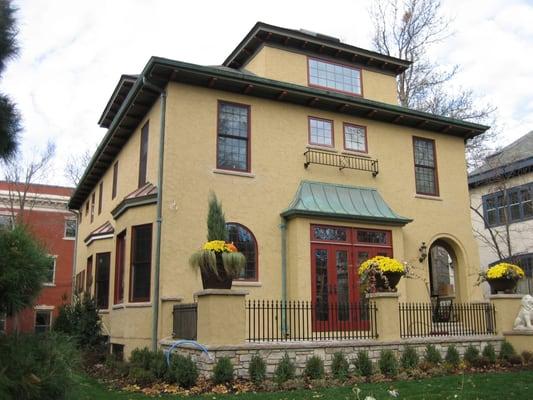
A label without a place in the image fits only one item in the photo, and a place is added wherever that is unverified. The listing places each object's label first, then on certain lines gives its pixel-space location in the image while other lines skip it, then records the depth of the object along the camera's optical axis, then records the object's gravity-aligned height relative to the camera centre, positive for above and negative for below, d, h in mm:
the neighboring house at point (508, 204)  25062 +5348
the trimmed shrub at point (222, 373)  9898 -1009
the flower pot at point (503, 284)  14227 +786
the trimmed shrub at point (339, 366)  10836 -1001
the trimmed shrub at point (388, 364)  11203 -995
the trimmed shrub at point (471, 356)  12672 -959
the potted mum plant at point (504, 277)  14125 +971
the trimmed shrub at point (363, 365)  11125 -1000
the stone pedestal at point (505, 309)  13938 +137
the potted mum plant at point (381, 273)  12430 +960
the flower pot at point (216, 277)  10438 +760
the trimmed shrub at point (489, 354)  12890 -928
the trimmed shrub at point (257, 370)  10148 -990
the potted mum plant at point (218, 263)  10422 +1025
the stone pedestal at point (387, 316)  12031 -11
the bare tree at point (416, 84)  27188 +11969
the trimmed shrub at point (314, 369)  10664 -1027
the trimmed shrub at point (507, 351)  13184 -886
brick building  36875 +7297
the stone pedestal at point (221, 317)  10219 -2
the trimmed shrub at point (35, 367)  3453 -321
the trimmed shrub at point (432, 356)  12080 -901
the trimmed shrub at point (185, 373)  10031 -1017
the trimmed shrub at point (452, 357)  12297 -945
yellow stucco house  13758 +3898
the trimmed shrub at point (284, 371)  10305 -1033
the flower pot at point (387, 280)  12461 +797
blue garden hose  10124 -554
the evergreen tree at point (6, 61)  3980 +1875
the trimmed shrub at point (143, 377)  10750 -1169
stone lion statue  13578 -20
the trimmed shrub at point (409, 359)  11688 -934
